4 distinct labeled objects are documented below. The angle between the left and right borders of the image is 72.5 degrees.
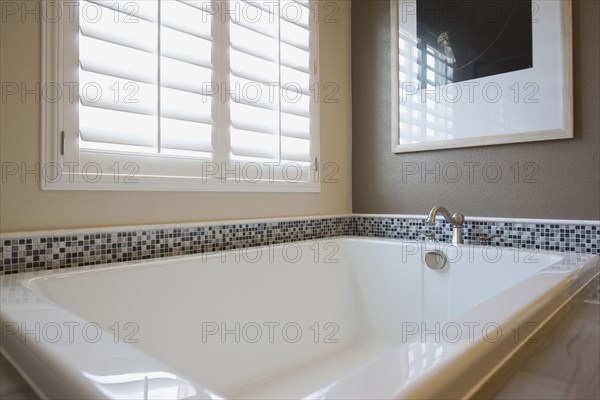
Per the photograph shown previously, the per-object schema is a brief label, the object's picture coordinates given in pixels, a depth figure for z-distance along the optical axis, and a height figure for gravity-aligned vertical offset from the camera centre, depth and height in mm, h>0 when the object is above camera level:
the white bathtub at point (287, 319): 503 -238
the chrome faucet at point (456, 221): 1756 -68
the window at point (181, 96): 1311 +422
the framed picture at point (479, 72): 1643 +593
